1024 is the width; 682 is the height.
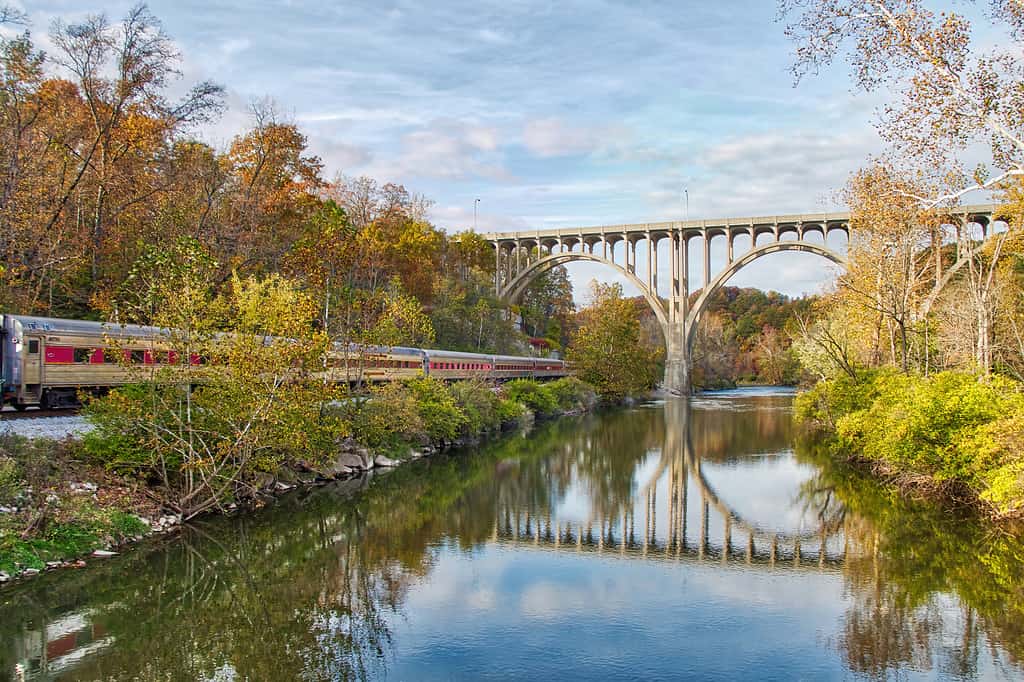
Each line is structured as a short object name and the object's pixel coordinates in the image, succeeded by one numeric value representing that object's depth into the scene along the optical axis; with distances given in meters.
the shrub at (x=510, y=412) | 31.51
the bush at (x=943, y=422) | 13.87
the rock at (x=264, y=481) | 15.07
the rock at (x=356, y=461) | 19.27
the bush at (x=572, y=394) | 41.56
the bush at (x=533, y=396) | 36.23
